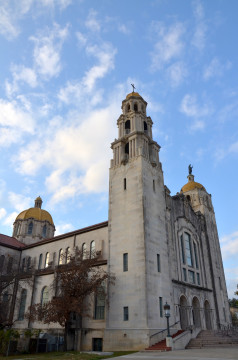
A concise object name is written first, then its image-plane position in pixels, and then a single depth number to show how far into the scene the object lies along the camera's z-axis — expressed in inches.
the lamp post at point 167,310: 916.5
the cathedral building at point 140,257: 1052.5
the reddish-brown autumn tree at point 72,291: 1000.7
